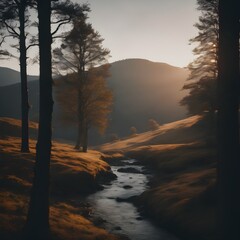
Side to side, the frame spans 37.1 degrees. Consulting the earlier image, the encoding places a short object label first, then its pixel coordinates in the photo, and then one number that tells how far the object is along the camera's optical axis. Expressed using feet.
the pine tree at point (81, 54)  132.87
